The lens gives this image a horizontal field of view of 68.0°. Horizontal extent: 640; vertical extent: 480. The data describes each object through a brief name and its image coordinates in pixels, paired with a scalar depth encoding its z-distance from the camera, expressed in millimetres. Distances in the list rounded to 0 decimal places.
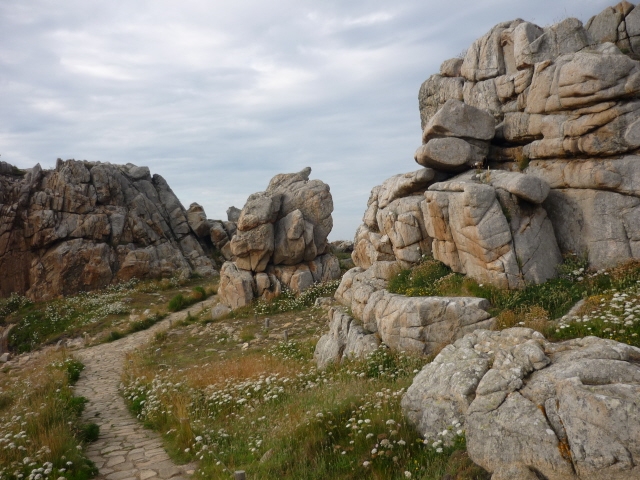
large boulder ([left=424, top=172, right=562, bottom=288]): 14547
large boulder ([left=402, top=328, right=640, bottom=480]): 6309
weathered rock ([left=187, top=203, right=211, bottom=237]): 47938
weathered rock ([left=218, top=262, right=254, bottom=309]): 27359
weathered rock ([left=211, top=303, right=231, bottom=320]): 26109
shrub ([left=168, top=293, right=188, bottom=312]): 30797
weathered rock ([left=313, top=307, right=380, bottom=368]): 14295
